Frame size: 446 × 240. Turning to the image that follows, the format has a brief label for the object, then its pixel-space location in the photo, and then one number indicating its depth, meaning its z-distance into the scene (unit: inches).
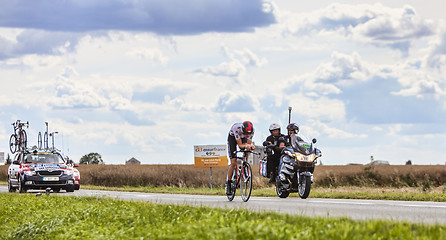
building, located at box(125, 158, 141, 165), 4867.6
